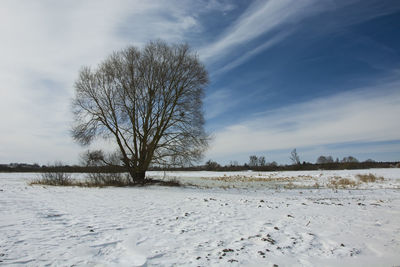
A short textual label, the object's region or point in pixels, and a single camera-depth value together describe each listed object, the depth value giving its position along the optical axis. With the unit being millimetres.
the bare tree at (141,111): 18000
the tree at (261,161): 104894
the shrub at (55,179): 18125
